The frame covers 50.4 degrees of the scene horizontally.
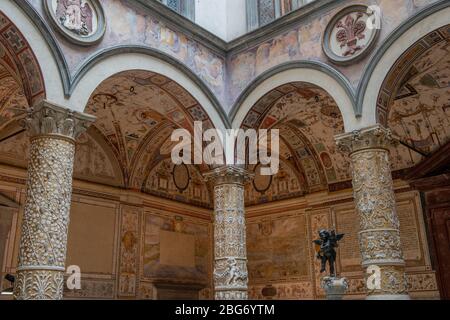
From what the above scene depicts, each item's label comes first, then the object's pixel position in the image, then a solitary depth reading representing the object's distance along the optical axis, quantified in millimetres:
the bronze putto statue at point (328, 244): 8333
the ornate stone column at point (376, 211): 7684
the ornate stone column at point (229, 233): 9336
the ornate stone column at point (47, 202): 6629
